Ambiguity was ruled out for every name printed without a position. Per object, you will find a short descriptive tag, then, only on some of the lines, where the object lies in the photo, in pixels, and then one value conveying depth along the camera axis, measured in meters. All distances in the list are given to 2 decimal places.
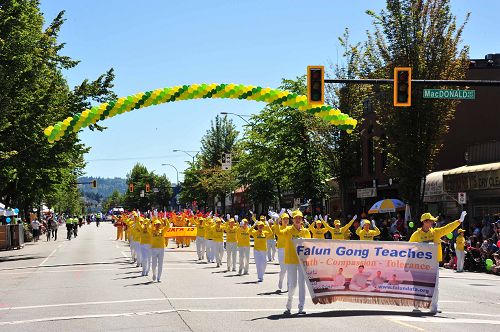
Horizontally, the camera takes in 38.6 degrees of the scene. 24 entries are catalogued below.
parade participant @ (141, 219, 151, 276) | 21.12
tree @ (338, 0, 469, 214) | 32.19
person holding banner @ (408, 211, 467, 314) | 13.36
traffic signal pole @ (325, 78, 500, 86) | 20.16
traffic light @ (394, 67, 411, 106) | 20.44
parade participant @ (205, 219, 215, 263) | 27.58
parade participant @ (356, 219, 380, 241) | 18.92
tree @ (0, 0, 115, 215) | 31.67
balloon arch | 27.27
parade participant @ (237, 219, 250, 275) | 22.20
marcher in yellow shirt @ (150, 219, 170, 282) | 19.74
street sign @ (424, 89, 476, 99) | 21.05
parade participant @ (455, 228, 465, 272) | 24.27
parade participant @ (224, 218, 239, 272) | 23.91
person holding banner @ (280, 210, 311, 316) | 12.87
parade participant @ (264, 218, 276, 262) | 28.20
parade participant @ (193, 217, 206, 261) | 29.88
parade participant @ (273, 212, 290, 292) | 14.39
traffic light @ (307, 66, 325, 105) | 20.27
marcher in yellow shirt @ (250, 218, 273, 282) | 19.52
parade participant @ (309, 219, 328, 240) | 21.46
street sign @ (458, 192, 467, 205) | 26.51
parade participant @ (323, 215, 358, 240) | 21.37
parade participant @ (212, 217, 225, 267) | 26.16
